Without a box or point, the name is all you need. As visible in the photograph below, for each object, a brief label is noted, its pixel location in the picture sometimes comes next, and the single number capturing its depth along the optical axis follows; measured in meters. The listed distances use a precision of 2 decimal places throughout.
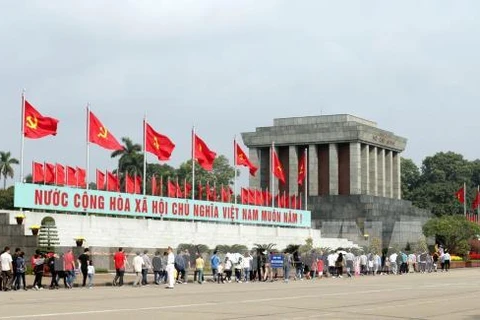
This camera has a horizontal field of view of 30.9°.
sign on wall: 47.81
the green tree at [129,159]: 104.94
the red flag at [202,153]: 59.69
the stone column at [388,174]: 102.31
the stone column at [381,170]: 99.06
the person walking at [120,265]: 35.09
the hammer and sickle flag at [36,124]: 45.62
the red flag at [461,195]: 97.12
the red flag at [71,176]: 51.73
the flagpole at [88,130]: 49.75
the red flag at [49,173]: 50.41
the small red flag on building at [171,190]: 60.56
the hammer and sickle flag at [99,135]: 49.75
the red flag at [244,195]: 70.88
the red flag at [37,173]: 49.53
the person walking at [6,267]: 31.80
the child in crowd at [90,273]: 34.25
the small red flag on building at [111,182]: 56.69
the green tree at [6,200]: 94.12
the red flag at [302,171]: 76.62
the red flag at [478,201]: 96.59
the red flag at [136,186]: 58.37
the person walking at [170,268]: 33.94
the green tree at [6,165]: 129.12
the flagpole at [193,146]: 59.41
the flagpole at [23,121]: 45.29
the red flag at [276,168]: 71.54
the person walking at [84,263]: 34.78
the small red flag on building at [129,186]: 57.75
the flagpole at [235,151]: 64.75
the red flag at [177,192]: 61.75
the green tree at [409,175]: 157.12
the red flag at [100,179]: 56.36
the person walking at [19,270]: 31.86
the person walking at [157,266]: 37.53
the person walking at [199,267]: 38.70
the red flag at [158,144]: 54.94
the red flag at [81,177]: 52.19
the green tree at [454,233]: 78.50
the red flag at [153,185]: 59.71
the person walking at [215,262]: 40.22
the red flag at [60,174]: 51.03
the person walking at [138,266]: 35.78
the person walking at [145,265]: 36.62
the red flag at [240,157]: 64.88
